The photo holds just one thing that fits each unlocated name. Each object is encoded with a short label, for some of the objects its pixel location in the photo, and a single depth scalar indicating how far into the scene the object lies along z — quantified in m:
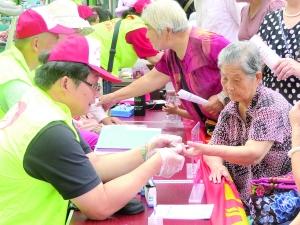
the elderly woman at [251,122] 1.94
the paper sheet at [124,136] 2.34
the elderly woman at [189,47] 2.61
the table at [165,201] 1.59
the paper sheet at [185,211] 1.61
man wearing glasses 1.46
